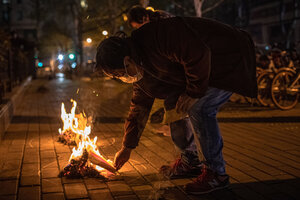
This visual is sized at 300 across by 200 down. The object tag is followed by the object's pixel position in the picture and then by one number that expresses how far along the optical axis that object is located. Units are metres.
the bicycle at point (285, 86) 8.32
